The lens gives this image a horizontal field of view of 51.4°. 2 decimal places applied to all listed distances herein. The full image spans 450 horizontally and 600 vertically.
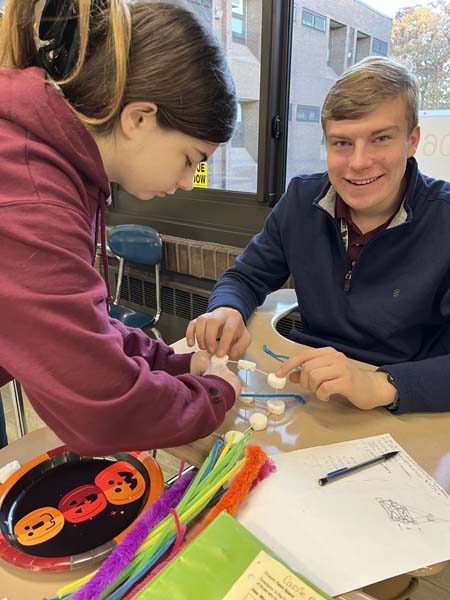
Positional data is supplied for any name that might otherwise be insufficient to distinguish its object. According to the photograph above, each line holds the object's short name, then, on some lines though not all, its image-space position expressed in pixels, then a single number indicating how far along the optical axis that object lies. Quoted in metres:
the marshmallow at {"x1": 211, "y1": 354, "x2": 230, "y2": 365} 0.90
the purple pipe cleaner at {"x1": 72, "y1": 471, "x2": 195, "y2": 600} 0.47
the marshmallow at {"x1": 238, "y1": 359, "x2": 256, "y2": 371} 0.90
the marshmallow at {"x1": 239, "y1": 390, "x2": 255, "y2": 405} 0.84
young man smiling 0.84
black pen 0.65
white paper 0.52
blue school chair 2.15
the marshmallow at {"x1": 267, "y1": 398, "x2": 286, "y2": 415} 0.81
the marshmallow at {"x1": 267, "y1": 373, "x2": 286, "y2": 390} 0.85
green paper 0.44
